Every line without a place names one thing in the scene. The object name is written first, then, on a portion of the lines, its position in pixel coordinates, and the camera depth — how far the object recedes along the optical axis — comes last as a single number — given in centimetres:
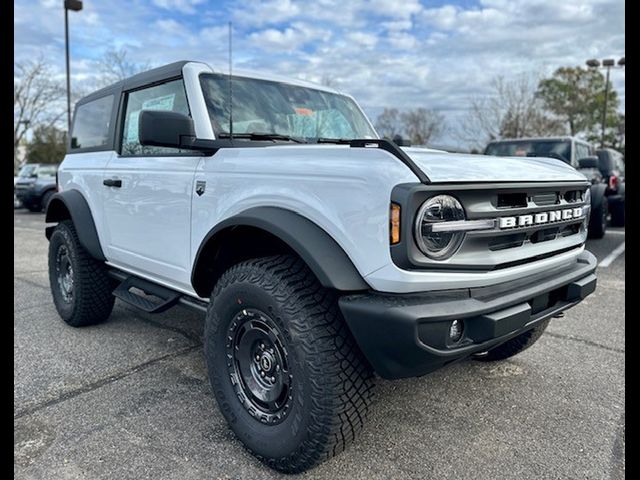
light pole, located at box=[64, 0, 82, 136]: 1659
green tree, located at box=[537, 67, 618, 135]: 3141
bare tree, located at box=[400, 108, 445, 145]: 2950
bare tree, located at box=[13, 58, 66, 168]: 3219
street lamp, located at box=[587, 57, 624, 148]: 2495
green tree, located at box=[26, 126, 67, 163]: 3706
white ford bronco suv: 196
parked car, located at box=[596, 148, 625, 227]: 1046
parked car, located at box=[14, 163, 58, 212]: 1769
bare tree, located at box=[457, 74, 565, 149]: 2666
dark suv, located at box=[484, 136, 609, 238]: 910
